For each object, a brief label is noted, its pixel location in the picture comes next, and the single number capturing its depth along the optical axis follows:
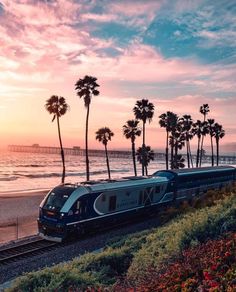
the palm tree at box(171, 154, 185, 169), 73.94
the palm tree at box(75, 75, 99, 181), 56.00
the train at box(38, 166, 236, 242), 21.50
